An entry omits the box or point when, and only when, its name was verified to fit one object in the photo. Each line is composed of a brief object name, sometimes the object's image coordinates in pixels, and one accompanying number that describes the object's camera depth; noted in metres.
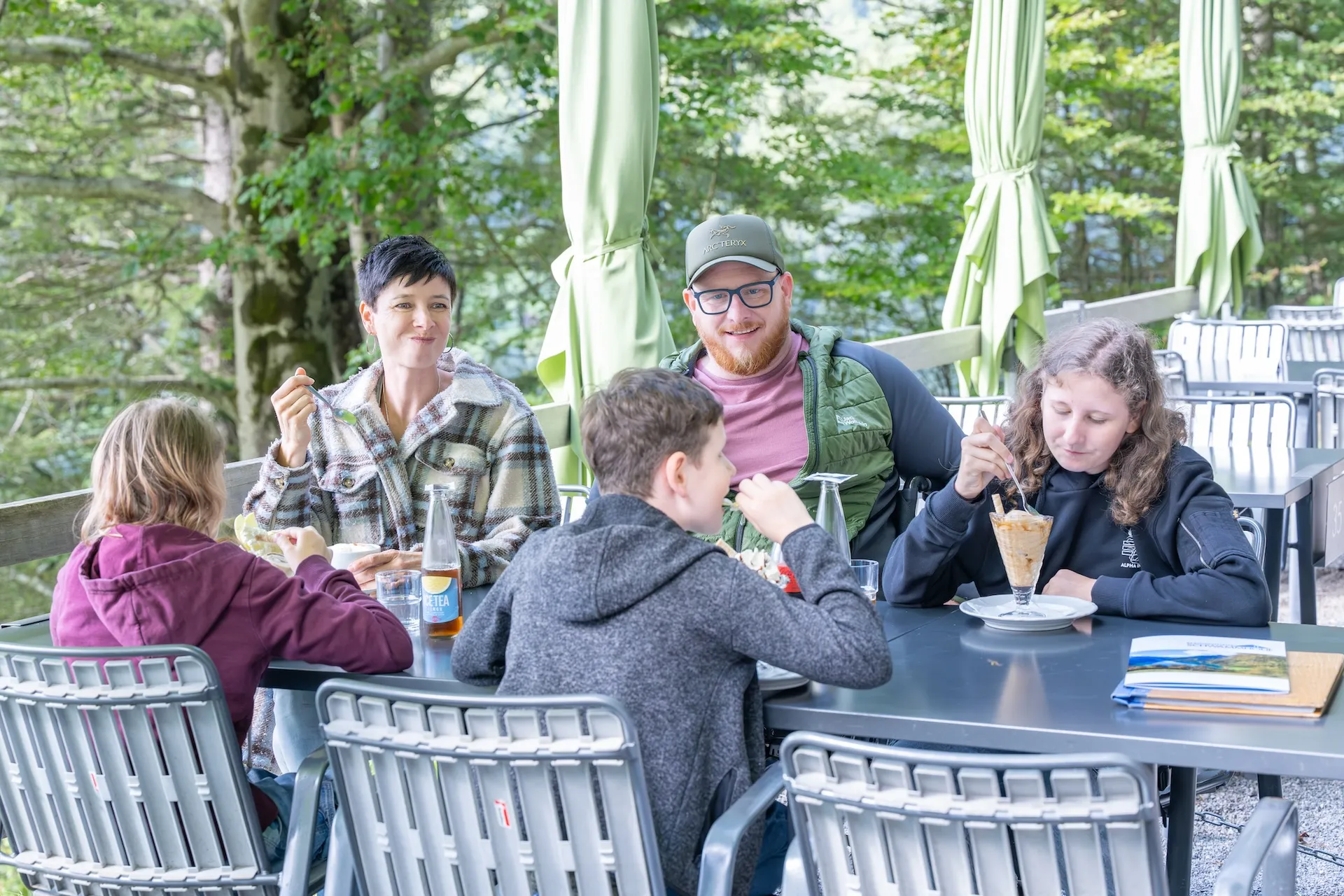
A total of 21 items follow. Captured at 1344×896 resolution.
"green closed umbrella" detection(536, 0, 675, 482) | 3.46
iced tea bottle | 2.19
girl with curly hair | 2.21
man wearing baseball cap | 2.91
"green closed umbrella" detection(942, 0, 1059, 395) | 5.59
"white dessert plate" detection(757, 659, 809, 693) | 1.81
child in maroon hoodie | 1.95
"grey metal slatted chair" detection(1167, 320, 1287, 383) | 6.20
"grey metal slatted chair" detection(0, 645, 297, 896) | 1.81
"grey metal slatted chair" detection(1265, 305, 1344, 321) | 7.98
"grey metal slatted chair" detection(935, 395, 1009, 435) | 3.97
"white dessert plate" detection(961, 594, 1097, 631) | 2.08
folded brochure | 1.64
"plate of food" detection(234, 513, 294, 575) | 2.54
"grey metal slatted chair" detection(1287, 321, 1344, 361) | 6.34
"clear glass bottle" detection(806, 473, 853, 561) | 2.12
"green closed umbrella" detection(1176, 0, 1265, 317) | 7.48
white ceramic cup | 2.45
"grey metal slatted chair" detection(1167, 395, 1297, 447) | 3.84
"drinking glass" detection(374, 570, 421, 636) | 2.26
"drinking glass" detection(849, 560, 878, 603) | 2.11
